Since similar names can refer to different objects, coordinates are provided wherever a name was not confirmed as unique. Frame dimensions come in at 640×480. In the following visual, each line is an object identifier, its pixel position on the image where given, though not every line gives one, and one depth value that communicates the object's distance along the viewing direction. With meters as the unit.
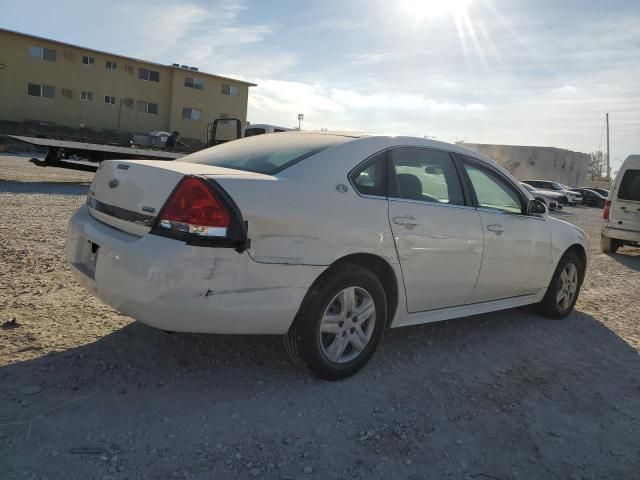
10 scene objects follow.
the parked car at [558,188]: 35.25
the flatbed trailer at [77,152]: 13.96
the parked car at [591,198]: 39.72
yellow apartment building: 35.72
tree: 86.69
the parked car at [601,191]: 42.45
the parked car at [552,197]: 25.73
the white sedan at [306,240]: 2.86
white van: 10.62
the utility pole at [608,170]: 75.31
